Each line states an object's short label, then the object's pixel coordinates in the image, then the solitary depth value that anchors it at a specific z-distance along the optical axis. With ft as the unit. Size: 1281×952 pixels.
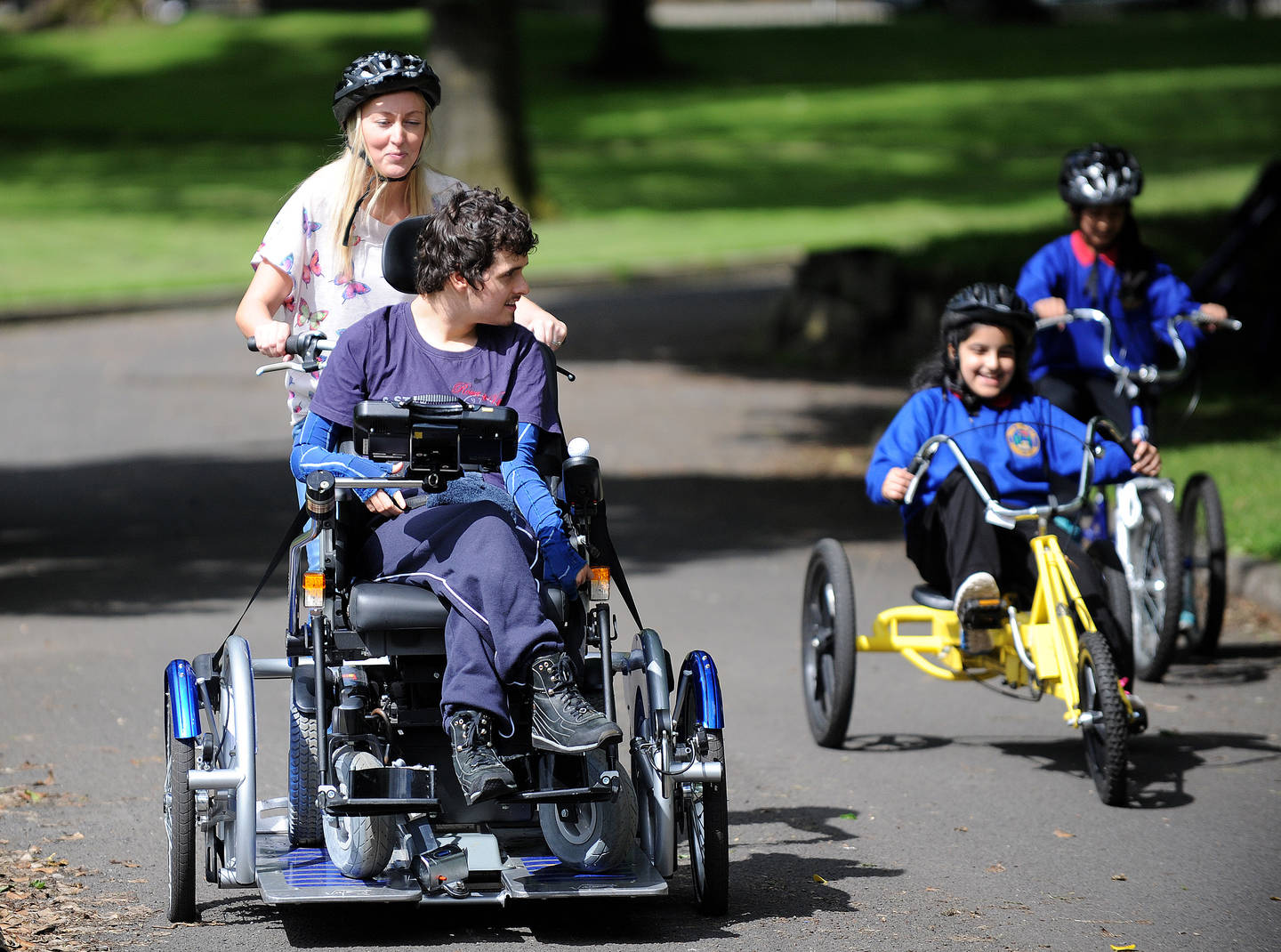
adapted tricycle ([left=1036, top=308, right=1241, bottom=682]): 53.47
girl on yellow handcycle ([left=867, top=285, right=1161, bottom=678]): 45.11
